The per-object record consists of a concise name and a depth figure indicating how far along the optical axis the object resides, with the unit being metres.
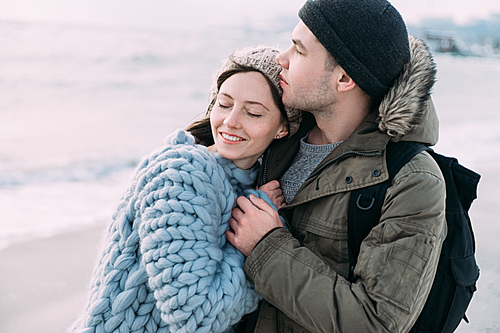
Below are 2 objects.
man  1.04
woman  1.04
